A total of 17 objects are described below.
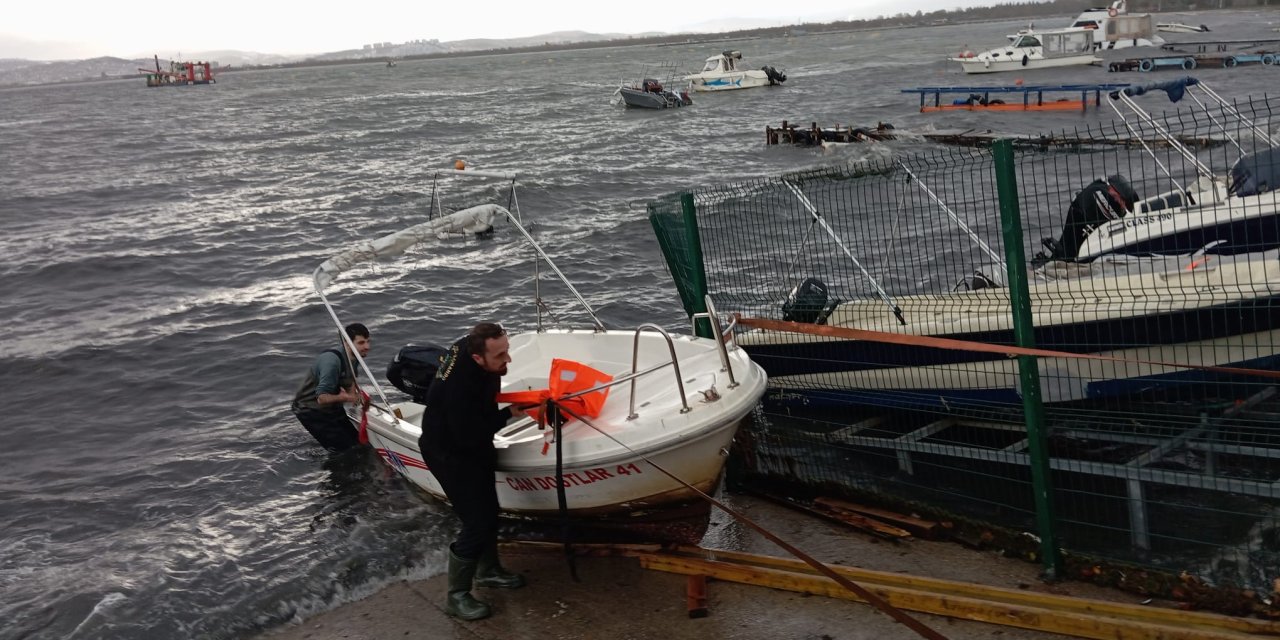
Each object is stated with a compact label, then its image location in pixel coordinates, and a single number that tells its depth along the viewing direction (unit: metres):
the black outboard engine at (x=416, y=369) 7.88
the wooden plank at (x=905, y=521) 6.23
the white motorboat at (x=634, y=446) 6.02
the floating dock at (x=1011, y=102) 36.31
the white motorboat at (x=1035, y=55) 53.14
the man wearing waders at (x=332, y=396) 9.04
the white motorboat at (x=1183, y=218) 8.91
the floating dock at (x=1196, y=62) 46.12
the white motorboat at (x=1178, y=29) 81.06
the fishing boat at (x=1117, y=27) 57.97
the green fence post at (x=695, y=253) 6.93
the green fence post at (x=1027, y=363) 5.15
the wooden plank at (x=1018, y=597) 4.64
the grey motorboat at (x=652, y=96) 54.09
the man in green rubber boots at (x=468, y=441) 5.70
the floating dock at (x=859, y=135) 29.45
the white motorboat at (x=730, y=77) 61.78
